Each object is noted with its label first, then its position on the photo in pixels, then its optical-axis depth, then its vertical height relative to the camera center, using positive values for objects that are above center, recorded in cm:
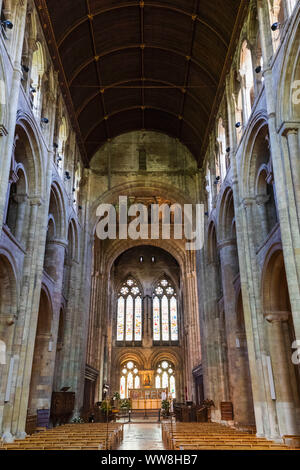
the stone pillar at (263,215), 1556 +693
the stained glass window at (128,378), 4072 +263
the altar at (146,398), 3080 +58
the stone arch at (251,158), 1549 +928
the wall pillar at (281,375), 1253 +94
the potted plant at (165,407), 2588 -6
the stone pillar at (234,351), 1697 +224
